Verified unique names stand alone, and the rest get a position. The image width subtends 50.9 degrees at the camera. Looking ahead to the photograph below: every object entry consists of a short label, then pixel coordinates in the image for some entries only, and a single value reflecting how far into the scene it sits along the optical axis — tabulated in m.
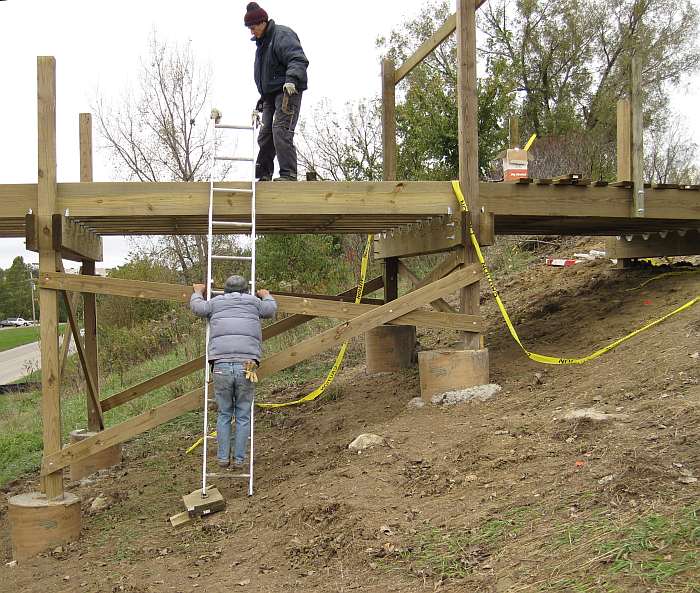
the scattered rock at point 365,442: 6.75
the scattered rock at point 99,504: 7.33
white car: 87.69
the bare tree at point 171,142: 27.06
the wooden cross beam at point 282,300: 6.77
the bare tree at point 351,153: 23.88
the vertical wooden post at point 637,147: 8.19
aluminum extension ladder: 6.55
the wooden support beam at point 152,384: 8.83
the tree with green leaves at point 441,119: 18.34
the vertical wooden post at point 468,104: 7.64
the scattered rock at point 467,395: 7.49
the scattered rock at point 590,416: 5.91
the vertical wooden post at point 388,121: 9.84
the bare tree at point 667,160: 27.58
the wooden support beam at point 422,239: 7.82
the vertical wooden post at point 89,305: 8.50
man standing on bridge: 7.81
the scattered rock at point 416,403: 7.71
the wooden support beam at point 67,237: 6.70
